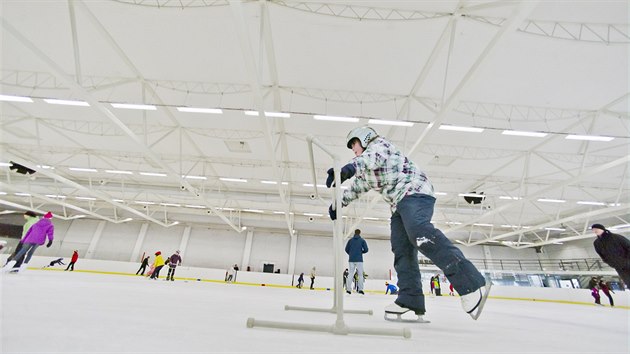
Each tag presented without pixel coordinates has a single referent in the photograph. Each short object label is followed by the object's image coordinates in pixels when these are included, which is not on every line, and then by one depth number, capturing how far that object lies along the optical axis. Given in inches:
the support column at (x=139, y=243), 890.9
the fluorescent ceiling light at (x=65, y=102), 265.9
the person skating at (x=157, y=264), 495.6
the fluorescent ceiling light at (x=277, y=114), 278.0
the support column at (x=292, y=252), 885.8
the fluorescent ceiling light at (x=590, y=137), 271.5
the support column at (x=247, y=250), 888.3
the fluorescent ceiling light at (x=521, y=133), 275.3
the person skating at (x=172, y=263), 520.1
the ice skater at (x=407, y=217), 71.7
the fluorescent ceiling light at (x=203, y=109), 280.7
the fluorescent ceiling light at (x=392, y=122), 279.5
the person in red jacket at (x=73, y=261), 622.5
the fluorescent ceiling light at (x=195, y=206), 755.0
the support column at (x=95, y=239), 897.5
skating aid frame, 54.4
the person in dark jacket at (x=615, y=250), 164.2
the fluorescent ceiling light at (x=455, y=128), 275.3
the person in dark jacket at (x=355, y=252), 294.4
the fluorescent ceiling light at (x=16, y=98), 256.8
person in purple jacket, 258.5
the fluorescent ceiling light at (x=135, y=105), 272.1
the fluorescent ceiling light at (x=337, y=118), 282.4
